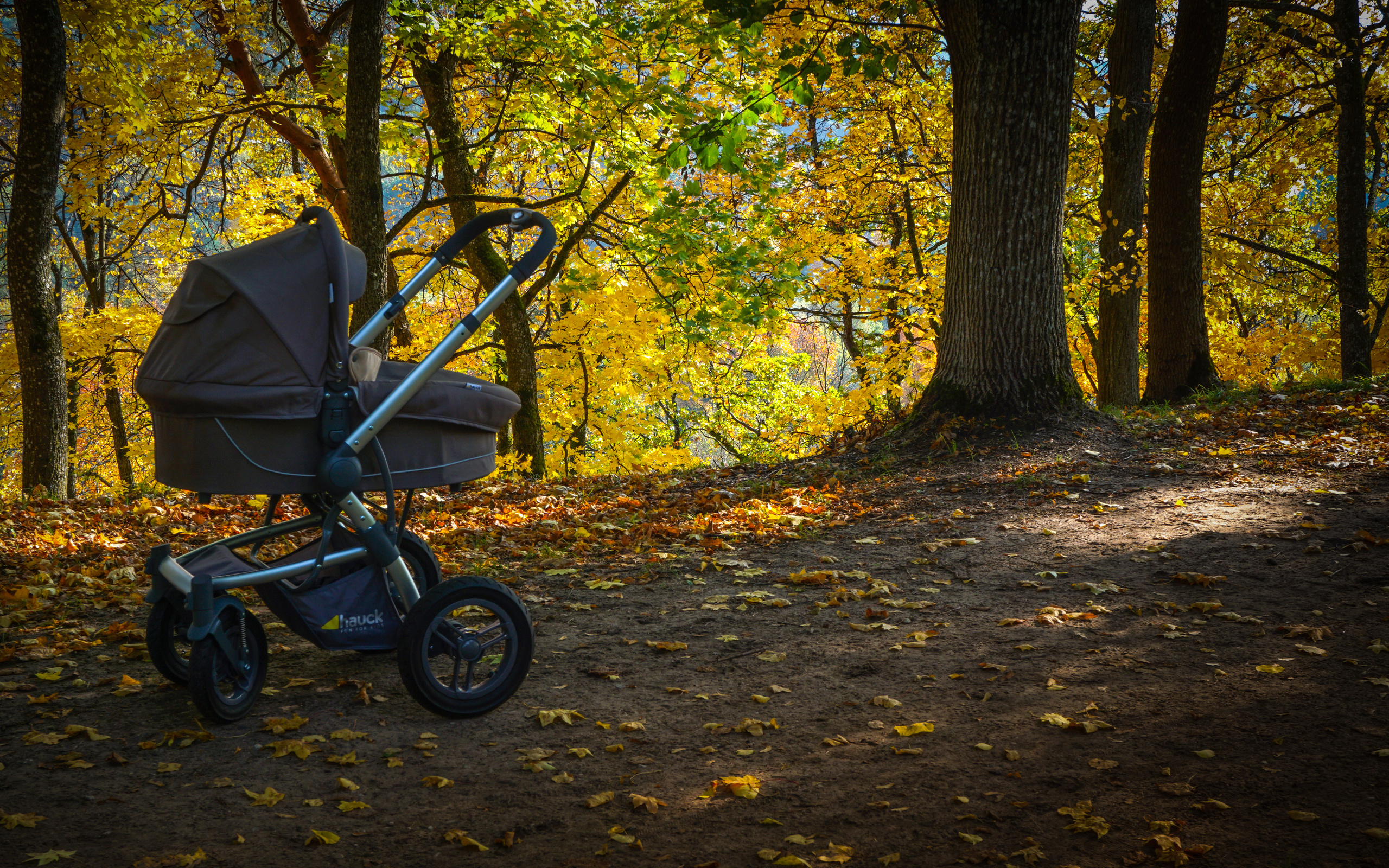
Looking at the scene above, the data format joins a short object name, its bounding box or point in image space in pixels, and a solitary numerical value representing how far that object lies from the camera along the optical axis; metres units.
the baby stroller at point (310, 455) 2.92
